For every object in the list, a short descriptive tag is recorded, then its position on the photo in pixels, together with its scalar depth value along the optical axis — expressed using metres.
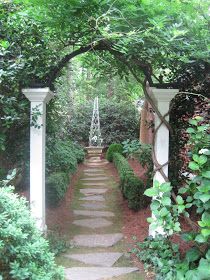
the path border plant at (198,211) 3.18
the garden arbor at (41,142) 4.57
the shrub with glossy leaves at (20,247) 2.20
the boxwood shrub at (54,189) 6.34
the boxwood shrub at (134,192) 6.24
